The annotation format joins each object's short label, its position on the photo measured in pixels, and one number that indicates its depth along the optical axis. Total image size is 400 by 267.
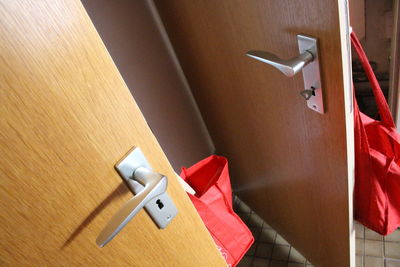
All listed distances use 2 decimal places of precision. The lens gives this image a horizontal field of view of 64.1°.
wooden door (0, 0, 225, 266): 0.34
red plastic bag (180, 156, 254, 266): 0.88
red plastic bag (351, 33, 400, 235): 0.76
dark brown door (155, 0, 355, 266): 0.58
